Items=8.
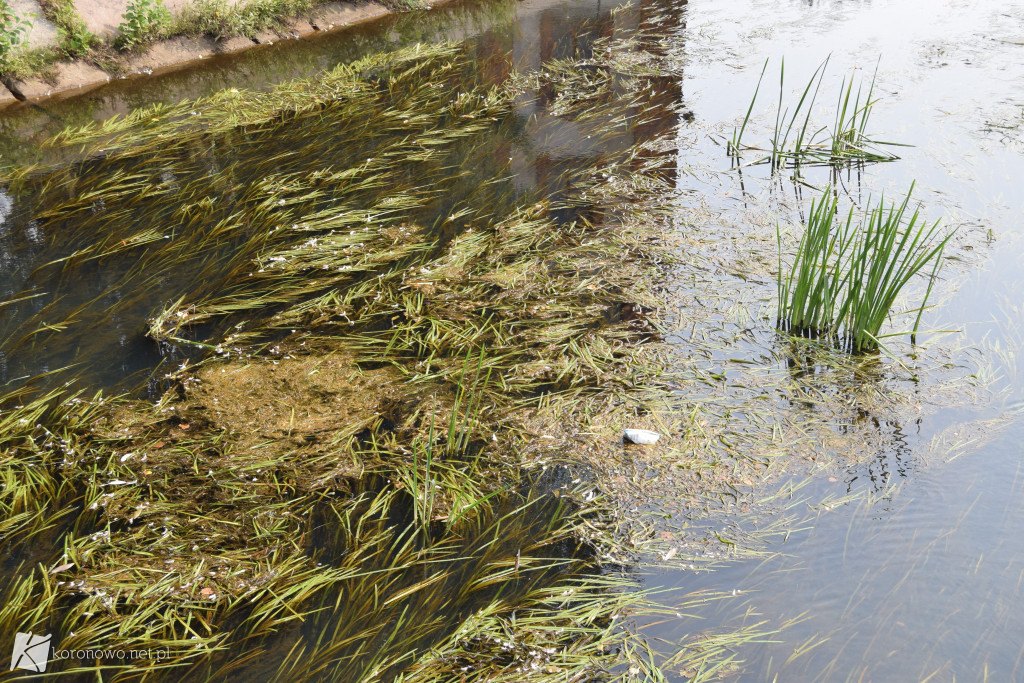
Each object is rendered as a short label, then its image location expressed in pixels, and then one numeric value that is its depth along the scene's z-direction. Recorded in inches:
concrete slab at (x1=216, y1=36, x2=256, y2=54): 292.7
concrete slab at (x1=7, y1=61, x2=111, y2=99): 247.0
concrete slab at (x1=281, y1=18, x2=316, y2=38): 311.7
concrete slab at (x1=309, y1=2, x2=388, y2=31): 323.3
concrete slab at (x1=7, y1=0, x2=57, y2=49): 252.7
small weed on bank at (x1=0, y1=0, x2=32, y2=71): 238.7
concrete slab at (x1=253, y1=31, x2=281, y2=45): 301.9
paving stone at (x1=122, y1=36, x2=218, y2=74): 274.1
